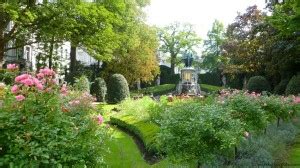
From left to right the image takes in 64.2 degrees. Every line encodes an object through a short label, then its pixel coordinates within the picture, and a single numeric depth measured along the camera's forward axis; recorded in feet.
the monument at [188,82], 59.96
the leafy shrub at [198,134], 13.37
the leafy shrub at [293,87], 48.68
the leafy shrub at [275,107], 24.66
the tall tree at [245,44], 67.85
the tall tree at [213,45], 129.97
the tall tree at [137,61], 73.20
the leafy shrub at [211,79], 113.70
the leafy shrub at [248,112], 19.55
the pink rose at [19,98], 8.29
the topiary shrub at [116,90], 58.22
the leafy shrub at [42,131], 7.53
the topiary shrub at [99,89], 60.18
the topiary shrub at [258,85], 59.38
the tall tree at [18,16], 36.54
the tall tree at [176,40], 125.91
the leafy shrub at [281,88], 58.51
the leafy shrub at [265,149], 16.69
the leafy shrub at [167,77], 116.42
